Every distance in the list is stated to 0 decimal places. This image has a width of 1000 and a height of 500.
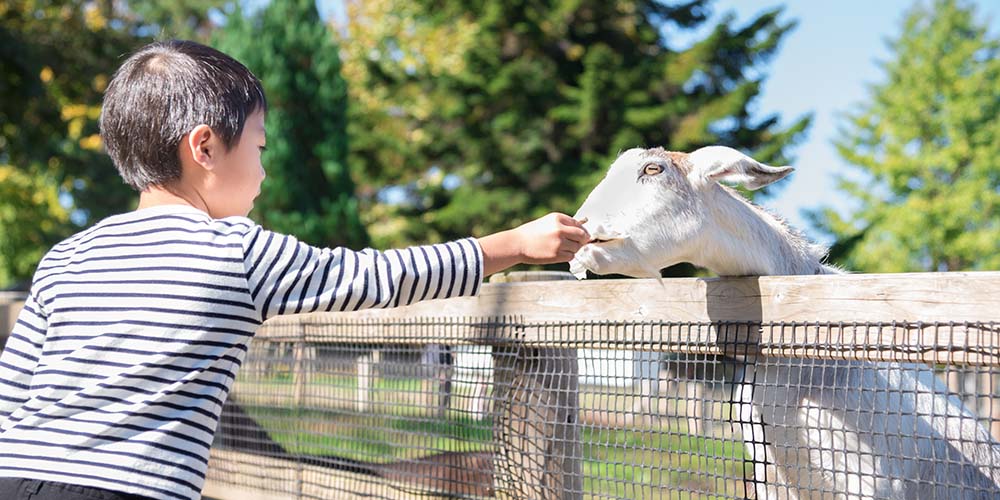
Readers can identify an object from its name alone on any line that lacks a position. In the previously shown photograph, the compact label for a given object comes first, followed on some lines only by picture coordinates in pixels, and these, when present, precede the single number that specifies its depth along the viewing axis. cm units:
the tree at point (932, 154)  2316
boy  173
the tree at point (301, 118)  1895
